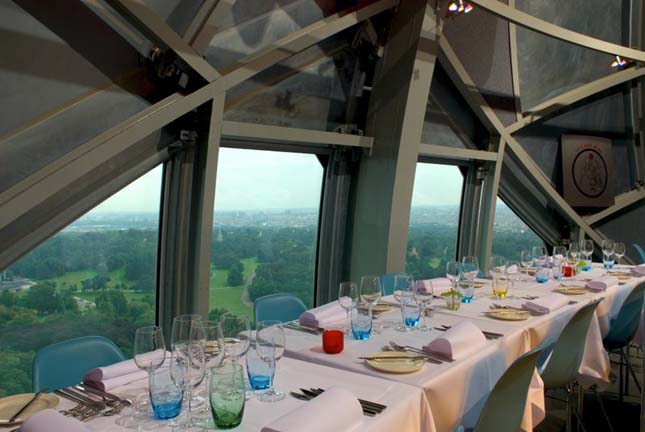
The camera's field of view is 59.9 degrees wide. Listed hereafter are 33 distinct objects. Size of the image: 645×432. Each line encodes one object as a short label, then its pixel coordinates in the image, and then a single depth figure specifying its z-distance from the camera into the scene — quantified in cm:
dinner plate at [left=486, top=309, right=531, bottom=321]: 316
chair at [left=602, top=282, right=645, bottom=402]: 399
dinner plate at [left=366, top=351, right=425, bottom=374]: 219
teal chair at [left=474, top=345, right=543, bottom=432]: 207
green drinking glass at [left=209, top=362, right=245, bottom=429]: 161
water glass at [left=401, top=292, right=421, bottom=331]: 286
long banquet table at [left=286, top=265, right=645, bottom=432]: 222
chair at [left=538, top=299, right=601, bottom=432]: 309
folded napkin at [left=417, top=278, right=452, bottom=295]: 404
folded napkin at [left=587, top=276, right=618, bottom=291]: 430
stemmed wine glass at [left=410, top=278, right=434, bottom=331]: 291
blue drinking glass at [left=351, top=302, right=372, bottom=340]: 265
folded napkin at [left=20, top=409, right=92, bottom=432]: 149
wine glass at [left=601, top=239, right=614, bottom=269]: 556
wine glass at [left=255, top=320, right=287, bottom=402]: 187
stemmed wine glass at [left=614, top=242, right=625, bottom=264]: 547
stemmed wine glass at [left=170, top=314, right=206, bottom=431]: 169
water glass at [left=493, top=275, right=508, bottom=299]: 377
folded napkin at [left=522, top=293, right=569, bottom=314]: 339
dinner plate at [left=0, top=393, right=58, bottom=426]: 173
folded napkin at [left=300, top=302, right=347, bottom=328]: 289
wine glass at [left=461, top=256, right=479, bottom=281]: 365
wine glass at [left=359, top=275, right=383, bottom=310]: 290
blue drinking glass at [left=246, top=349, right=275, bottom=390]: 190
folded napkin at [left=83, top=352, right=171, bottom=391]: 200
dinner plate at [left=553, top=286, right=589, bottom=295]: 414
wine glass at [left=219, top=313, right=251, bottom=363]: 201
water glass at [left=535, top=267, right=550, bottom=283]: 464
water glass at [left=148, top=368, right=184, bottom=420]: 171
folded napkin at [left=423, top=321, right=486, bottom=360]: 243
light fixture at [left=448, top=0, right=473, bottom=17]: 517
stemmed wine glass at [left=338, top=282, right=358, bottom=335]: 289
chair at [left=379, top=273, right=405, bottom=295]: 436
